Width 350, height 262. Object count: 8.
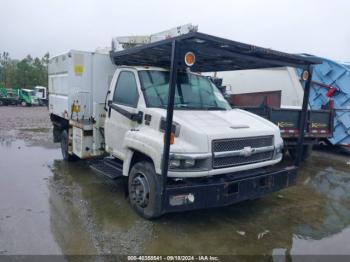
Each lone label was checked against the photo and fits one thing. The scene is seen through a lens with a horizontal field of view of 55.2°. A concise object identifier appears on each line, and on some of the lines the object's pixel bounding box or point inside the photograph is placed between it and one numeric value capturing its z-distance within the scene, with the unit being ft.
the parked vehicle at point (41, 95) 129.08
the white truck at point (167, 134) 14.06
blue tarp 35.81
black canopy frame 13.52
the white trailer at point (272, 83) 38.09
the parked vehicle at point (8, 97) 124.88
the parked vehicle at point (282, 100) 27.99
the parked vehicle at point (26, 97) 126.00
